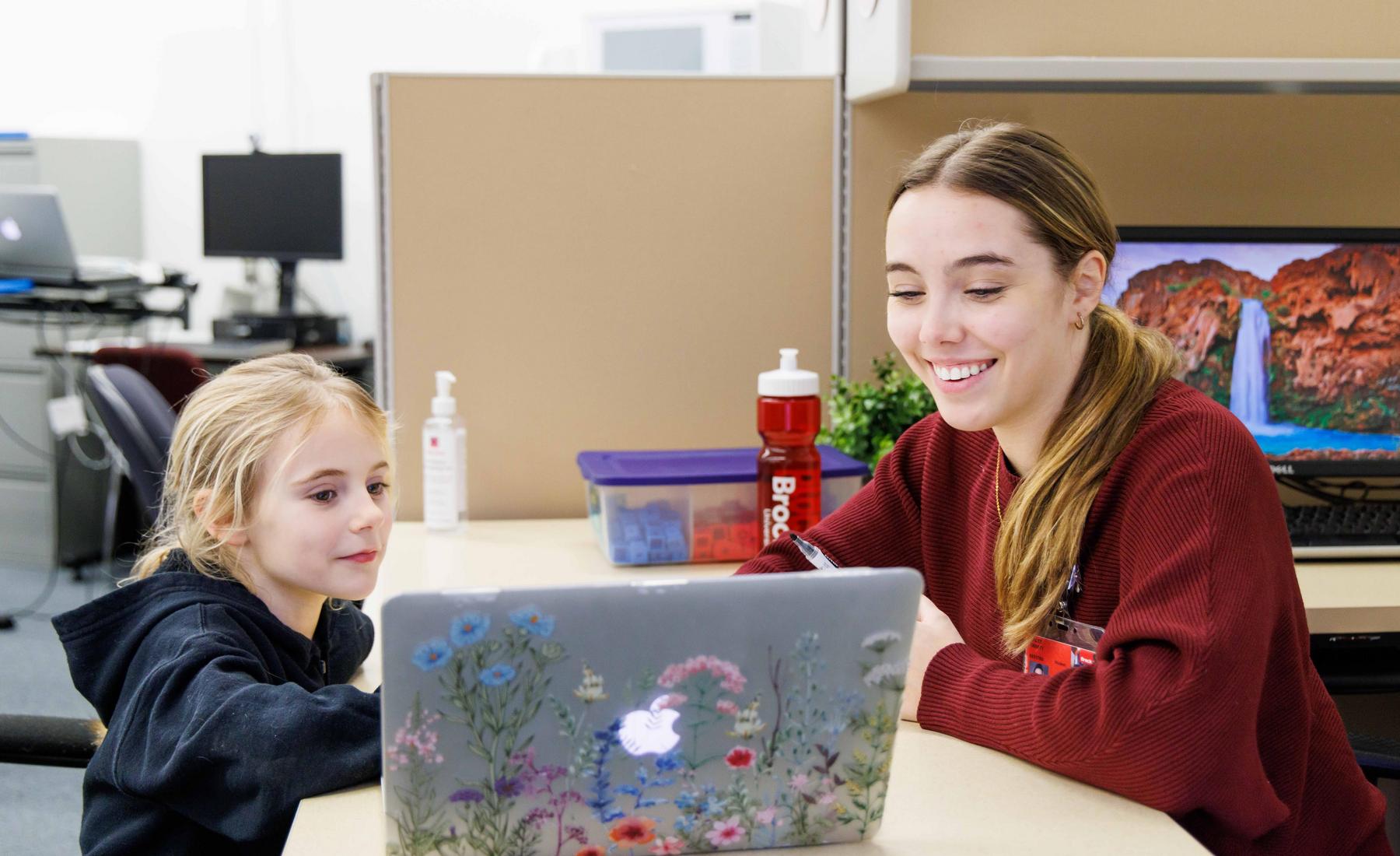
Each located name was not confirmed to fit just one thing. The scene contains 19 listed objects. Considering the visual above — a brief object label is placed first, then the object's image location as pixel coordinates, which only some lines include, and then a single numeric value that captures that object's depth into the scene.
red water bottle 1.47
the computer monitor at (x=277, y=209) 4.17
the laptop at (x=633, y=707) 0.66
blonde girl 0.84
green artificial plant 1.58
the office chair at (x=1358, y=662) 1.42
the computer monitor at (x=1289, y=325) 1.66
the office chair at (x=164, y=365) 3.31
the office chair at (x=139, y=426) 1.50
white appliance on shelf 2.69
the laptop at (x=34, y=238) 3.47
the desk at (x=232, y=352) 3.69
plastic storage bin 1.51
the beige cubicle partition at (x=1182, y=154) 1.74
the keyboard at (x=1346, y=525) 1.56
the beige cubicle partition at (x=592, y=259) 1.71
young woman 0.85
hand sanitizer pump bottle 1.64
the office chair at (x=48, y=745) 1.14
